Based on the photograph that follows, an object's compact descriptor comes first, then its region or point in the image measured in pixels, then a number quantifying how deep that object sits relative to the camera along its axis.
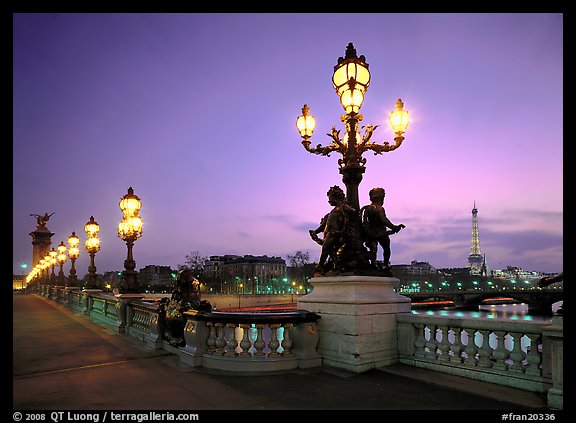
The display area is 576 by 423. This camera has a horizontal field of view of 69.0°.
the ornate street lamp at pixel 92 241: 22.77
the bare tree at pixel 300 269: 113.69
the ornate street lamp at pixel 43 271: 63.12
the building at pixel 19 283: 141.25
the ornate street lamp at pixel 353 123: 9.01
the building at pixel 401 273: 160.98
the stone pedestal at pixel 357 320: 7.64
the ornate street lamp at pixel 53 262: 49.22
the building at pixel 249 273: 141.88
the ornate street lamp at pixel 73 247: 28.28
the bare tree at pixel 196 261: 122.62
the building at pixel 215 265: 174.25
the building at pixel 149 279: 168.26
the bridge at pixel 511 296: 92.75
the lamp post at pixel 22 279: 144.00
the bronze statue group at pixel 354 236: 8.47
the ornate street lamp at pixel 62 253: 38.28
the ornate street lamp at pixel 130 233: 15.62
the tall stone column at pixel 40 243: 93.12
